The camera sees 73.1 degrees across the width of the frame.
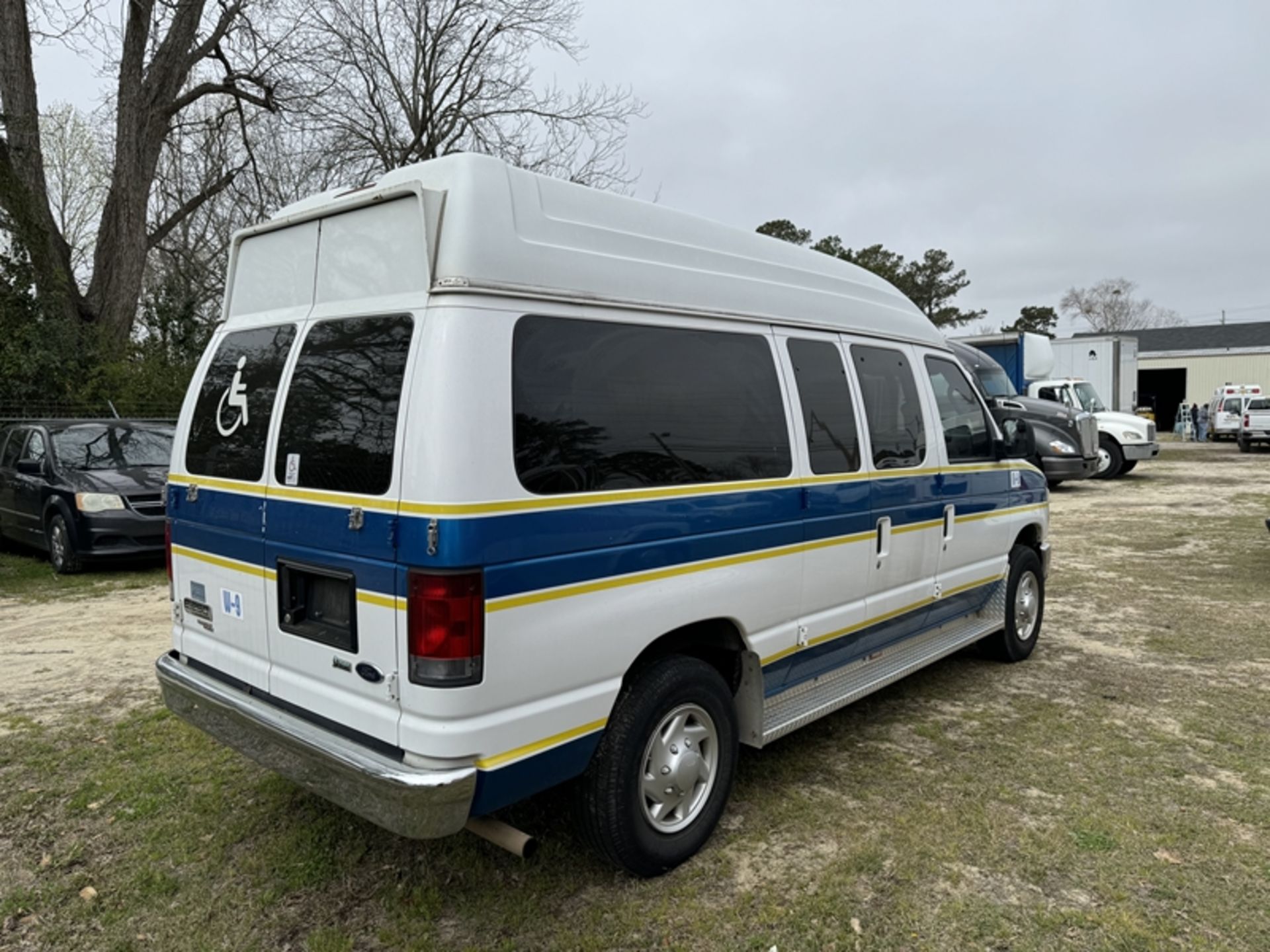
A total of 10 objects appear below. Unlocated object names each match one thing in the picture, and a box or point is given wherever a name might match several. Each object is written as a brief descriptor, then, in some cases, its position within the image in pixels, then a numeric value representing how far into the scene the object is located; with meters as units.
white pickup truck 26.39
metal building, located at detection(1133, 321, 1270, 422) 39.22
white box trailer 24.75
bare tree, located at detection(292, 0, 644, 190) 19.38
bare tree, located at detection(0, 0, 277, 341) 14.36
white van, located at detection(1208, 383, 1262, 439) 30.52
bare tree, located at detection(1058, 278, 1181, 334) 67.56
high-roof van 2.61
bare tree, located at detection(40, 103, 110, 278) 26.80
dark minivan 8.59
